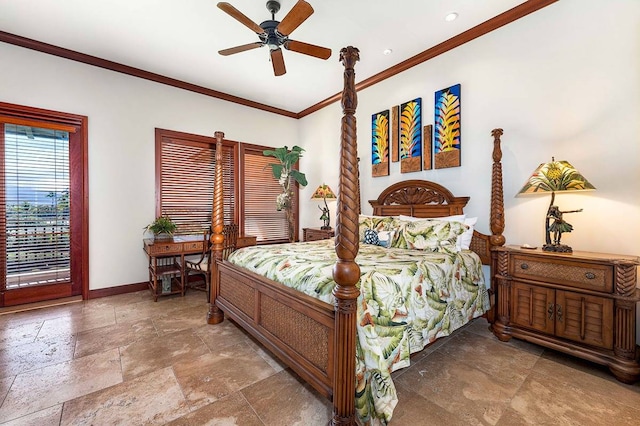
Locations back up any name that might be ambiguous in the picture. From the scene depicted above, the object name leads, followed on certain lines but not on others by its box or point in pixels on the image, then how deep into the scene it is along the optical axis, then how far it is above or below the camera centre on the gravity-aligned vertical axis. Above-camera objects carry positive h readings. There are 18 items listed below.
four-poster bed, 1.44 -0.67
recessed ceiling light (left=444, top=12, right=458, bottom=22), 2.86 +2.02
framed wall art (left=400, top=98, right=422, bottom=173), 3.69 +1.01
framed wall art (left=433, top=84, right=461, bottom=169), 3.32 +1.00
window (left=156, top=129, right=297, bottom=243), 4.30 +0.42
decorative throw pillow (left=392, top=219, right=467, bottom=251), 2.74 -0.26
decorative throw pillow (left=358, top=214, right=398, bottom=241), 3.22 -0.17
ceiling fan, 2.34 +1.62
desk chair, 3.42 -0.50
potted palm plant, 4.97 +0.68
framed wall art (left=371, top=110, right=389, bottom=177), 4.10 +1.00
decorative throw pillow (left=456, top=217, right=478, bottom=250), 2.81 -0.30
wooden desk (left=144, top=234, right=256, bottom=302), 3.59 -0.66
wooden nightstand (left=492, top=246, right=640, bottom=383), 1.91 -0.74
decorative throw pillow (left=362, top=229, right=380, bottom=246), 3.19 -0.32
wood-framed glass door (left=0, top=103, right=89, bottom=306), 3.27 +0.06
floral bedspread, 1.48 -0.59
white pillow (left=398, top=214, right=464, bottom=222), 2.96 -0.09
